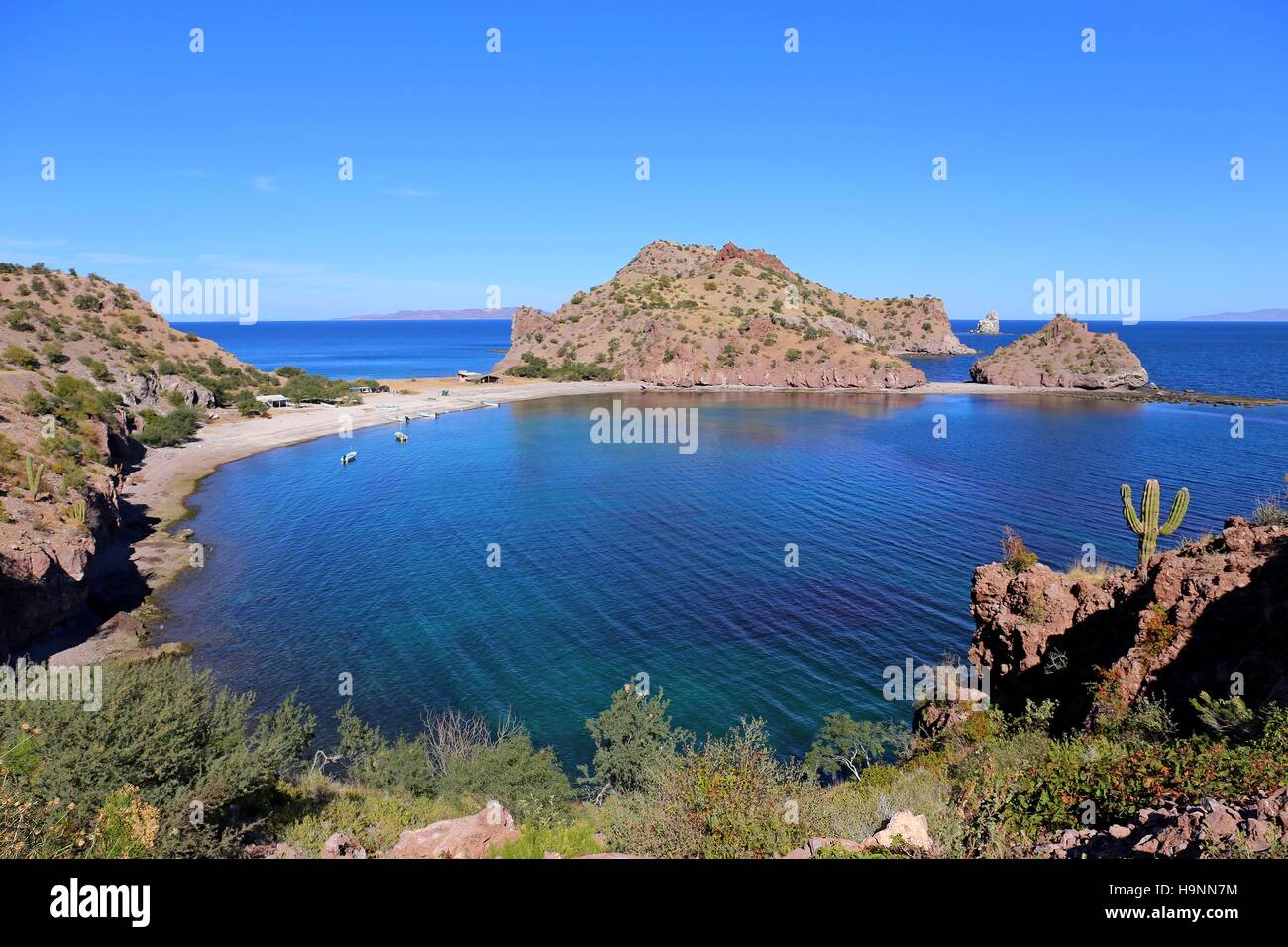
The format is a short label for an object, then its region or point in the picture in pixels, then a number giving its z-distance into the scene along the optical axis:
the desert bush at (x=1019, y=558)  19.03
